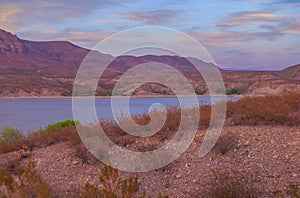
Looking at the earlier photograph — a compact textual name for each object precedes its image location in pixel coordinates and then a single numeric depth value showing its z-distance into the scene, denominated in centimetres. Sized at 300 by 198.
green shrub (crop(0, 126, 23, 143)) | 1367
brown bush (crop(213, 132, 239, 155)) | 866
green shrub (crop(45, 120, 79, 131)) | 1398
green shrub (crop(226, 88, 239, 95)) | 6980
